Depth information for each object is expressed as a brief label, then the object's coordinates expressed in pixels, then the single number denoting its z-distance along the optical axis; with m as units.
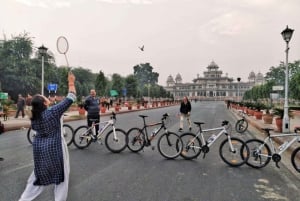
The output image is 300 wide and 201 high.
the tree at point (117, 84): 51.64
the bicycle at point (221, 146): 4.78
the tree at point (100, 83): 43.11
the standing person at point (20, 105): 13.74
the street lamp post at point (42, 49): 12.33
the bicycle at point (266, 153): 4.42
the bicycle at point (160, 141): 5.23
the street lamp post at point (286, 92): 8.73
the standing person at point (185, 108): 9.83
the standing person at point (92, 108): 6.48
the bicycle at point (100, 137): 5.77
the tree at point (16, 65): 27.21
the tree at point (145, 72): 105.61
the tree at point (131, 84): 51.76
